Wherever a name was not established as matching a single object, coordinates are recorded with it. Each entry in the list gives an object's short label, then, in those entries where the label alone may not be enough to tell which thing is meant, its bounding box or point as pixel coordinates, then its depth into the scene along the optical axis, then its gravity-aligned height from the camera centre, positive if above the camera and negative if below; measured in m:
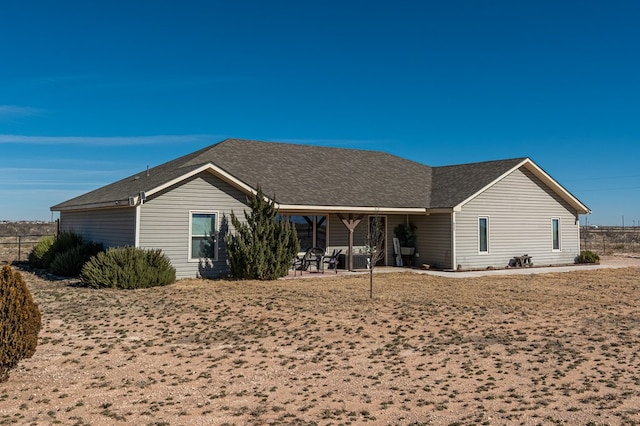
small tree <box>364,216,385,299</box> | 13.39 -0.13
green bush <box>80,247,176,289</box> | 14.50 -0.86
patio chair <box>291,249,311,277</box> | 19.33 -0.80
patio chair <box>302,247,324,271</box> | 19.70 -0.65
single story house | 16.56 +1.38
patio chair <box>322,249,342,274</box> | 19.79 -0.74
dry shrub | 6.37 -1.06
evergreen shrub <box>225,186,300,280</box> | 16.50 -0.06
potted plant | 22.09 +0.23
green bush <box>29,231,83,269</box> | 19.86 -0.32
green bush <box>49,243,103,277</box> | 18.04 -0.72
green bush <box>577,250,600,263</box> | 24.27 -0.70
